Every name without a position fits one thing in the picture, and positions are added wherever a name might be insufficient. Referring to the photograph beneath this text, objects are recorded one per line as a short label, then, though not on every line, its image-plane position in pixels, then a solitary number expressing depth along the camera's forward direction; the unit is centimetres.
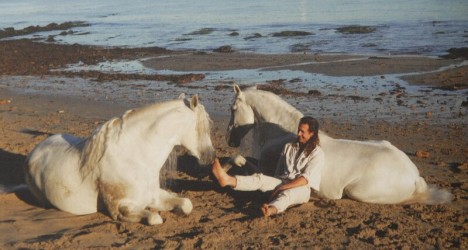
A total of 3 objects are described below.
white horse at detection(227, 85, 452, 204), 720
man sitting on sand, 687
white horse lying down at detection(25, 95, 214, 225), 633
